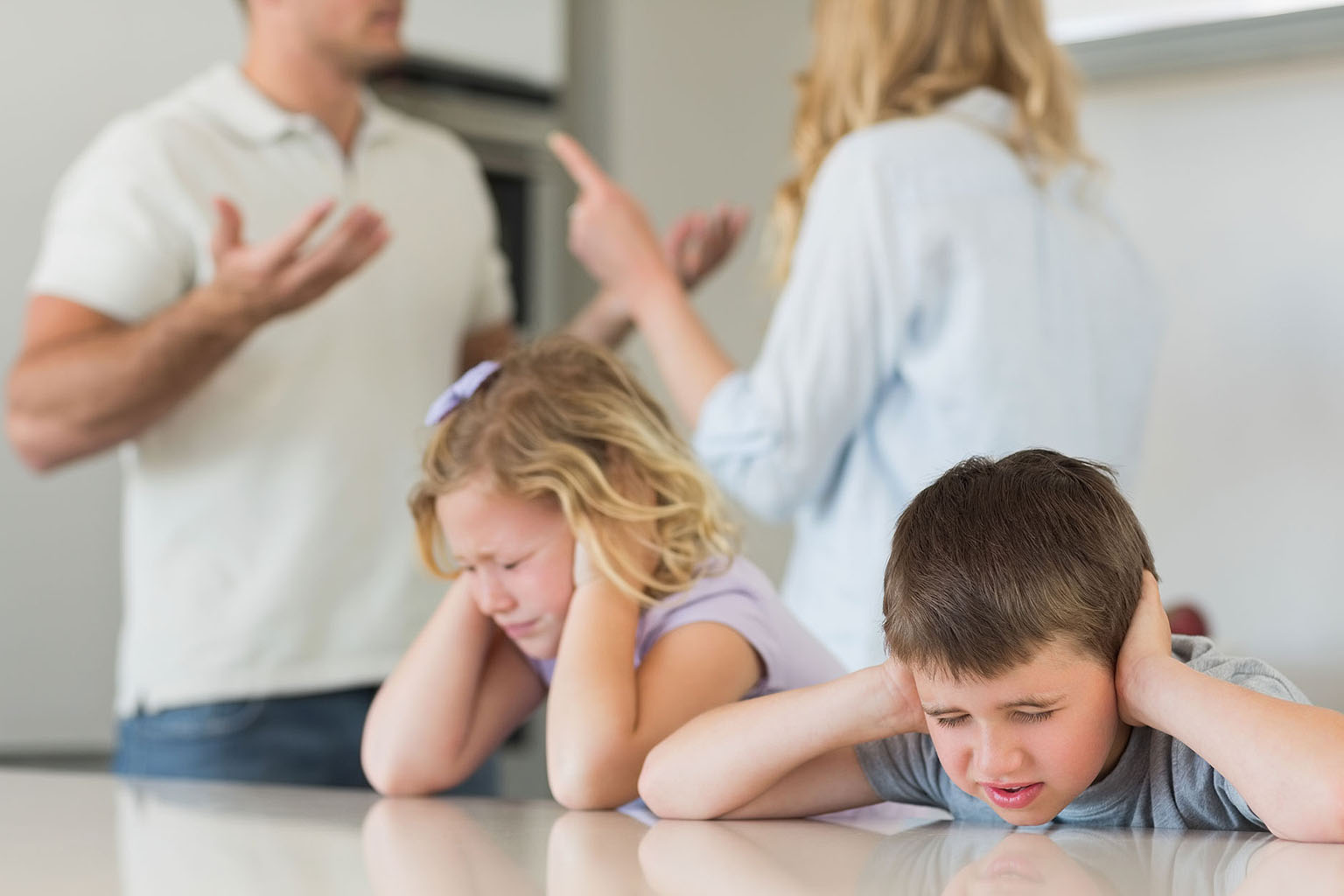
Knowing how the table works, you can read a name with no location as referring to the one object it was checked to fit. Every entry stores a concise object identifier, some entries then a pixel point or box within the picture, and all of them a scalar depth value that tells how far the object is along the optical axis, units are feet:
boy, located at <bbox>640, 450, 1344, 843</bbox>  5.92
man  8.37
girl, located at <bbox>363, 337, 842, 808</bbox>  6.87
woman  7.89
